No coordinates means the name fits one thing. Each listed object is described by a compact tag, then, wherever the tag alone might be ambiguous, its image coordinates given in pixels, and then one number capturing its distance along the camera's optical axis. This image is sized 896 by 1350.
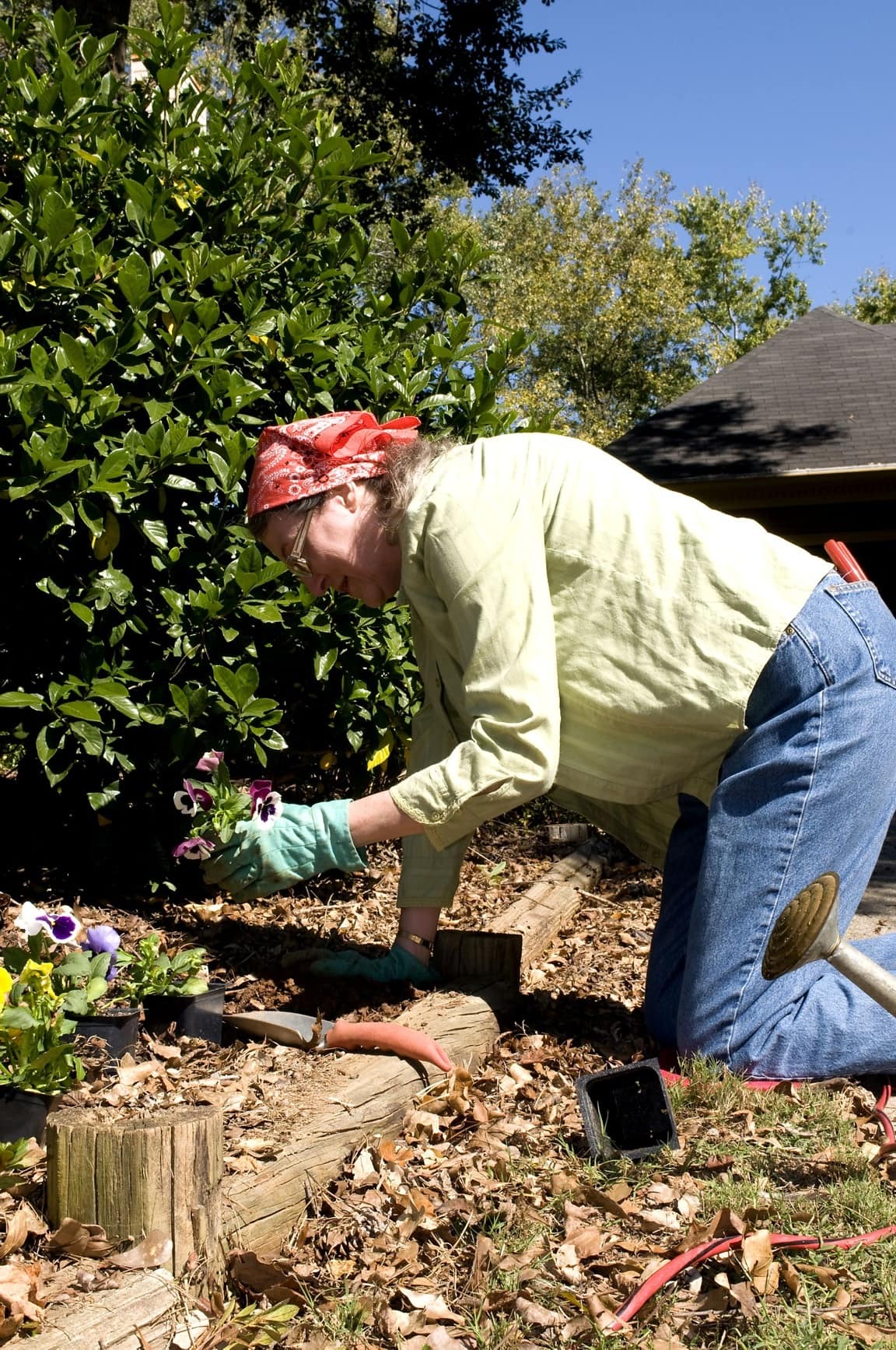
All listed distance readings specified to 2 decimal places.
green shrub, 3.42
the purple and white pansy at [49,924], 2.65
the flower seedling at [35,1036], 2.20
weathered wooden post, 1.95
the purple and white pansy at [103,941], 2.72
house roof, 11.03
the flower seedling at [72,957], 2.54
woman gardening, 2.71
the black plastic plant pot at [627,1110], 2.54
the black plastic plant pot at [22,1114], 2.19
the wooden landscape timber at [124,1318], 1.71
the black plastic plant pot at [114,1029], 2.61
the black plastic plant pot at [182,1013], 2.88
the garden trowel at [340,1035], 2.79
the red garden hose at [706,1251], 1.95
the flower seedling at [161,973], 2.81
